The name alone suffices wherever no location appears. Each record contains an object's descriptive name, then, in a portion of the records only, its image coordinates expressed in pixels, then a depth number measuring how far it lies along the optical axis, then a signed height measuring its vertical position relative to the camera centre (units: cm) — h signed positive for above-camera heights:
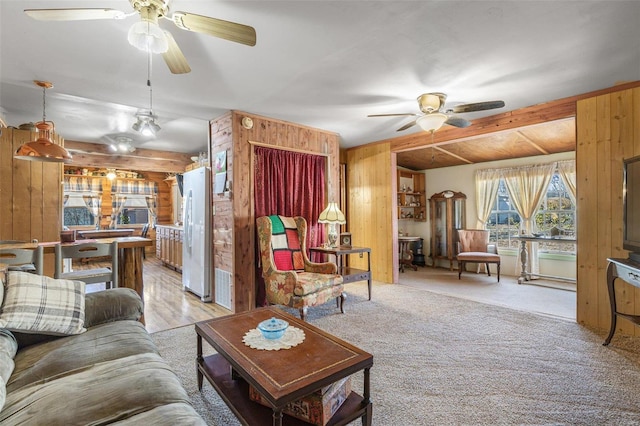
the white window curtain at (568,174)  508 +64
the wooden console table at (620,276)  235 -56
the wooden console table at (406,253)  642 -90
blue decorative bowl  167 -65
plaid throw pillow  163 -53
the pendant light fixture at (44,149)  257 +59
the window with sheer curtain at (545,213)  518 -4
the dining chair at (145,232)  730 -44
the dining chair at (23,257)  213 -31
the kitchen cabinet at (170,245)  585 -67
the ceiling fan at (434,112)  312 +104
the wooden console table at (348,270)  374 -78
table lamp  401 -9
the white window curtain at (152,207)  859 +21
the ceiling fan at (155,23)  148 +100
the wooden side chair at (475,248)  536 -70
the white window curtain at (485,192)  598 +40
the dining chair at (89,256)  239 -34
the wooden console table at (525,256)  475 -80
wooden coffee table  128 -74
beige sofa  107 -72
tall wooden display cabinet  640 -23
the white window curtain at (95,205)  778 +26
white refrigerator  410 -28
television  253 +3
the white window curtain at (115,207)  808 +21
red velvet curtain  392 +38
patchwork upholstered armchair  311 -68
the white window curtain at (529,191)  538 +37
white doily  161 -72
